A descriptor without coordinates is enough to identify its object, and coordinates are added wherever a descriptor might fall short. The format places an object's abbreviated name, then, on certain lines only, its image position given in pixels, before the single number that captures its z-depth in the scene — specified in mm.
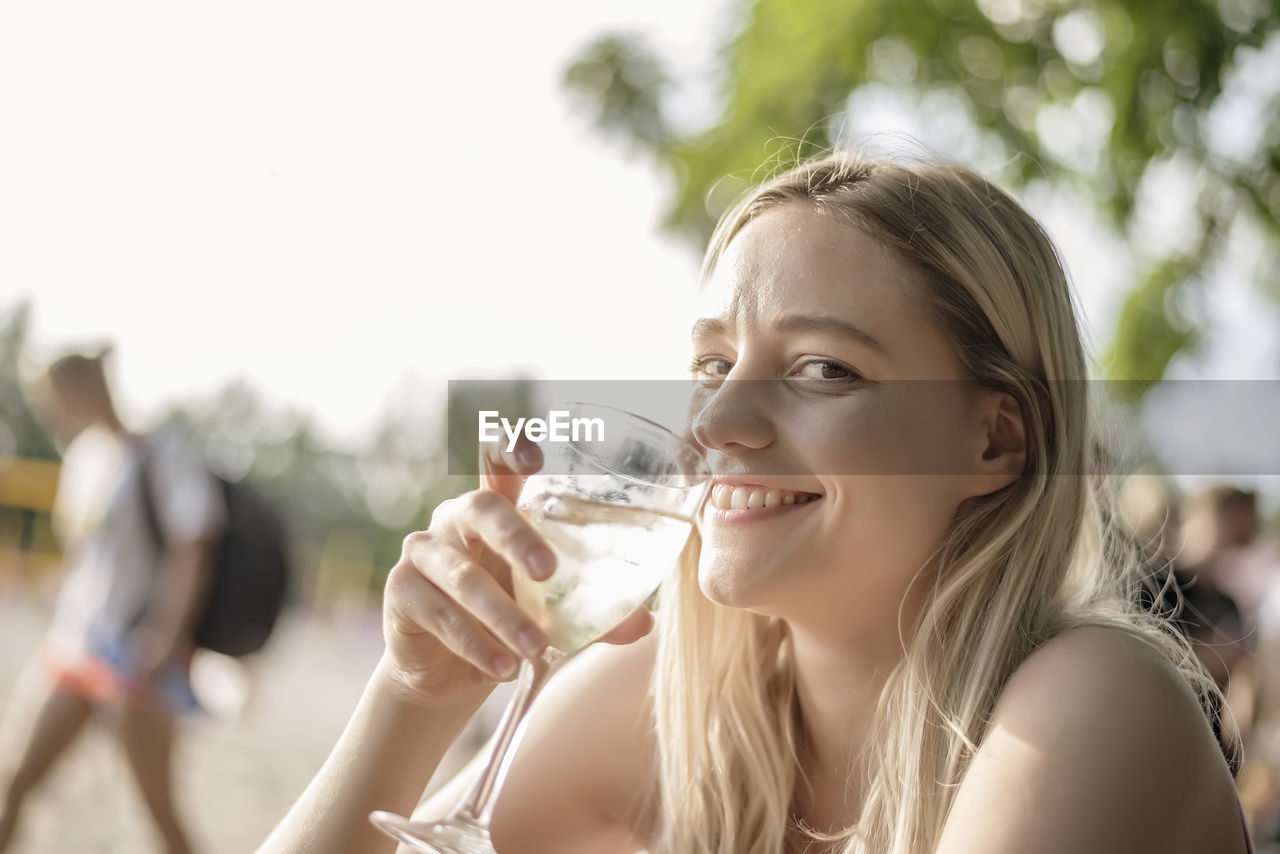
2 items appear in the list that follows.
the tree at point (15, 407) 45500
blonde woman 1414
